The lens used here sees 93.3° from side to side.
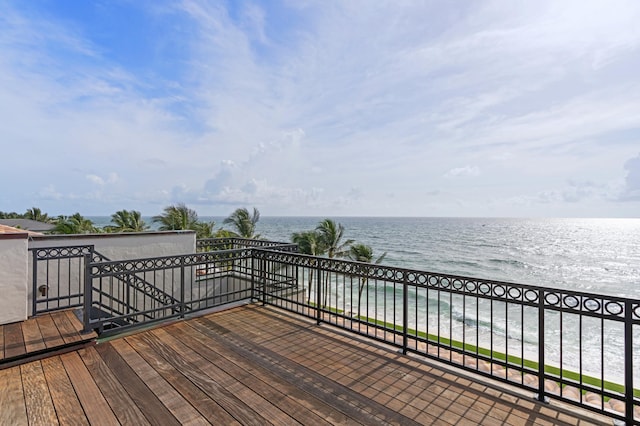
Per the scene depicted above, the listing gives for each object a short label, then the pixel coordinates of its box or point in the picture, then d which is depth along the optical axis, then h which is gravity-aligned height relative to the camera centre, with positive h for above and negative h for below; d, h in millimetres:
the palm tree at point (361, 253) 19312 -2278
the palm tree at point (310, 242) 19203 -1576
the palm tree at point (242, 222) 21297 -325
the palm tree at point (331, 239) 20172 -1449
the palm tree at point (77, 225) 15222 -500
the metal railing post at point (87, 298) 3771 -1012
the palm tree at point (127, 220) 19078 -164
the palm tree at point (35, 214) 36406 +420
